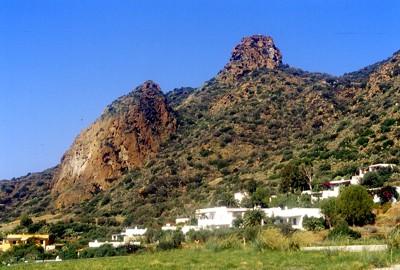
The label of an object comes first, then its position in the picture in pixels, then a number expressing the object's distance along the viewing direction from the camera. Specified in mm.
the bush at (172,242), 34641
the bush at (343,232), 34406
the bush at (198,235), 42675
